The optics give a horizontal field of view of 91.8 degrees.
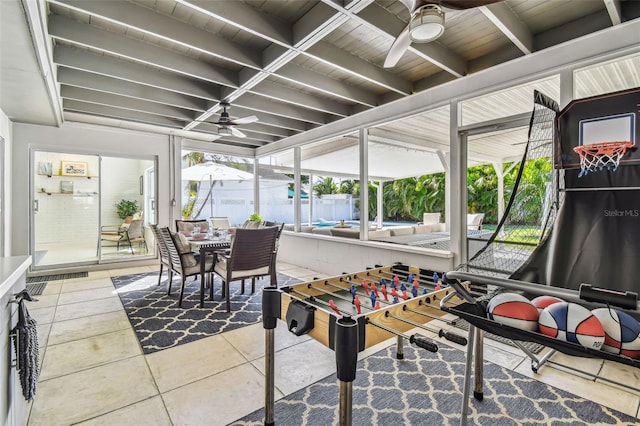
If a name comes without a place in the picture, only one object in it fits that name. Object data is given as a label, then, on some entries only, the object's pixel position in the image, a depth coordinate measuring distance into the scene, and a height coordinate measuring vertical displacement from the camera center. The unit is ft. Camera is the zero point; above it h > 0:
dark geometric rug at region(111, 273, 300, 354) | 9.38 -3.65
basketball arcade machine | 5.86 +0.11
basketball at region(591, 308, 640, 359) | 3.67 -1.49
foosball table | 3.88 -1.59
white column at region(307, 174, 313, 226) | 23.91 +0.99
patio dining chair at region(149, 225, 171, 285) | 13.20 -1.56
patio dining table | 11.96 -1.40
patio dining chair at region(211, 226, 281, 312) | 11.20 -1.69
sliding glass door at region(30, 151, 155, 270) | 17.74 +0.19
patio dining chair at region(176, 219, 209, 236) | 17.23 -0.73
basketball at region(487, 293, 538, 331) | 4.18 -1.41
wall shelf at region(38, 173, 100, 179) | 17.87 +2.16
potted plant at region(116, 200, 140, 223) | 20.39 +0.20
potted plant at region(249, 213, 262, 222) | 17.05 -0.34
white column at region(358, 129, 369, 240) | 15.60 +1.42
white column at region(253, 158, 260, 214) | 24.90 +2.28
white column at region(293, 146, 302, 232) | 20.74 +1.52
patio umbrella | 19.34 +2.48
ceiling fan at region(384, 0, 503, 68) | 5.73 +3.72
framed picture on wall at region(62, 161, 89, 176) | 18.51 +2.64
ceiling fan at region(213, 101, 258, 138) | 13.74 +4.09
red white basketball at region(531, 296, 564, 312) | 4.71 -1.40
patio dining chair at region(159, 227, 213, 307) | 11.78 -1.80
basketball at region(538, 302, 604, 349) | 3.77 -1.44
